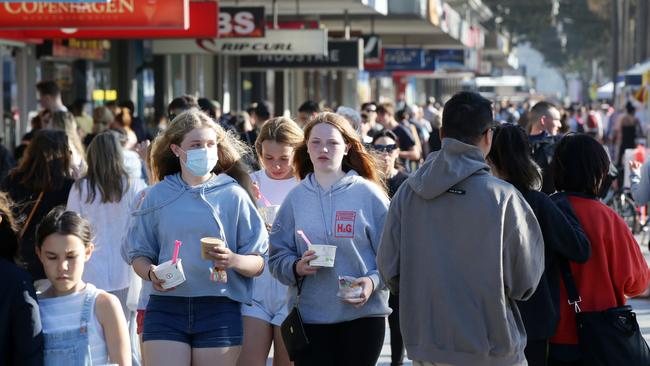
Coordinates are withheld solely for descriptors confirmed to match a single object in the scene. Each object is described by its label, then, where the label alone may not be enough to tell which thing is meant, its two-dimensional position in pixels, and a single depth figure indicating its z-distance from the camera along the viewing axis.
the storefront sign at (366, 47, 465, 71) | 72.18
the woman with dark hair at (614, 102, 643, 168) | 55.81
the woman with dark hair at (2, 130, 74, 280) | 16.57
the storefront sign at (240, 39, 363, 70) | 44.21
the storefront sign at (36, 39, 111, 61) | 35.74
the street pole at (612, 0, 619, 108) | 98.89
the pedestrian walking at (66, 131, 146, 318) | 16.15
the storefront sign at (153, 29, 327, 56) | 38.46
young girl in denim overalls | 10.63
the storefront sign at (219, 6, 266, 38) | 34.91
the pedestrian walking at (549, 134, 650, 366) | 12.07
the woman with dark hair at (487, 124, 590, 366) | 11.80
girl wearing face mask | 11.90
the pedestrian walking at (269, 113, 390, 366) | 12.46
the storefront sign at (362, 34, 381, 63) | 55.31
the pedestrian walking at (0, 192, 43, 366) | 9.88
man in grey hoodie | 10.41
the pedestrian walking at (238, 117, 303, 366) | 13.73
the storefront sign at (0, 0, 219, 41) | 29.64
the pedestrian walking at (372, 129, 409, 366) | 17.97
